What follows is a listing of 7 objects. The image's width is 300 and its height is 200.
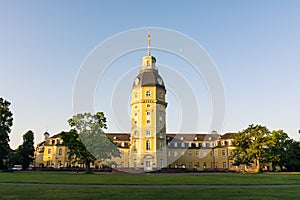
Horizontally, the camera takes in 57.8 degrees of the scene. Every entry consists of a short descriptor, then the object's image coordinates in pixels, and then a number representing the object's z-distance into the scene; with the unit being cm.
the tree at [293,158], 5862
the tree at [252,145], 5597
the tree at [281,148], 5809
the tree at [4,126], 4708
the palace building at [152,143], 6019
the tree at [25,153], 6775
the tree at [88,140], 4434
